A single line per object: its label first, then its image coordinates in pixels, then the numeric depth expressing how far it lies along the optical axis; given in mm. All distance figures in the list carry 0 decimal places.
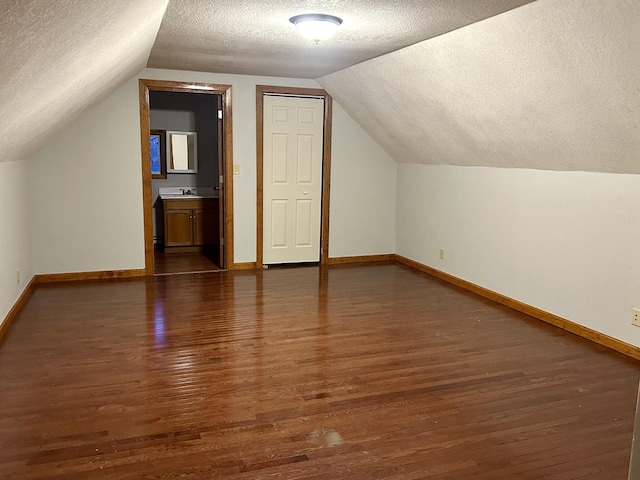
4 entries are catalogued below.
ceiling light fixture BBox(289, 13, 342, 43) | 3453
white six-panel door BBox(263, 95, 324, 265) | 6352
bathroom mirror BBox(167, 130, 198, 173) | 7605
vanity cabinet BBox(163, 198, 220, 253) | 7227
